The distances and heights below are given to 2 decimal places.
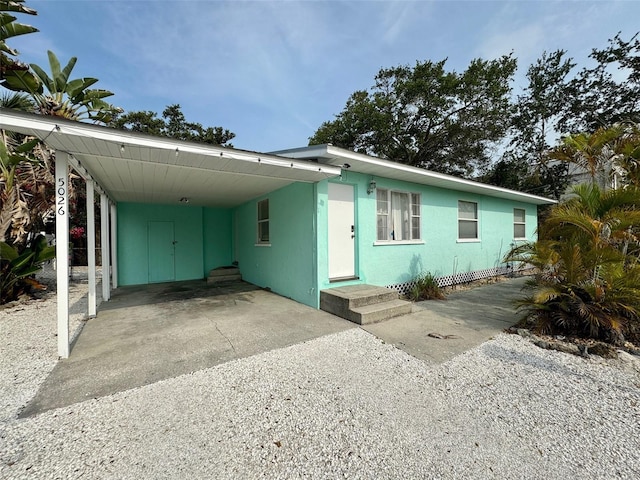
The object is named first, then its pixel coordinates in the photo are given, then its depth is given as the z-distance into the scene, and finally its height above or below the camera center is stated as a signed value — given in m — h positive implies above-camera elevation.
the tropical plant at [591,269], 3.71 -0.49
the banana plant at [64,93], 6.83 +4.03
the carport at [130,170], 3.06 +1.22
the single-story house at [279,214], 3.80 +0.72
